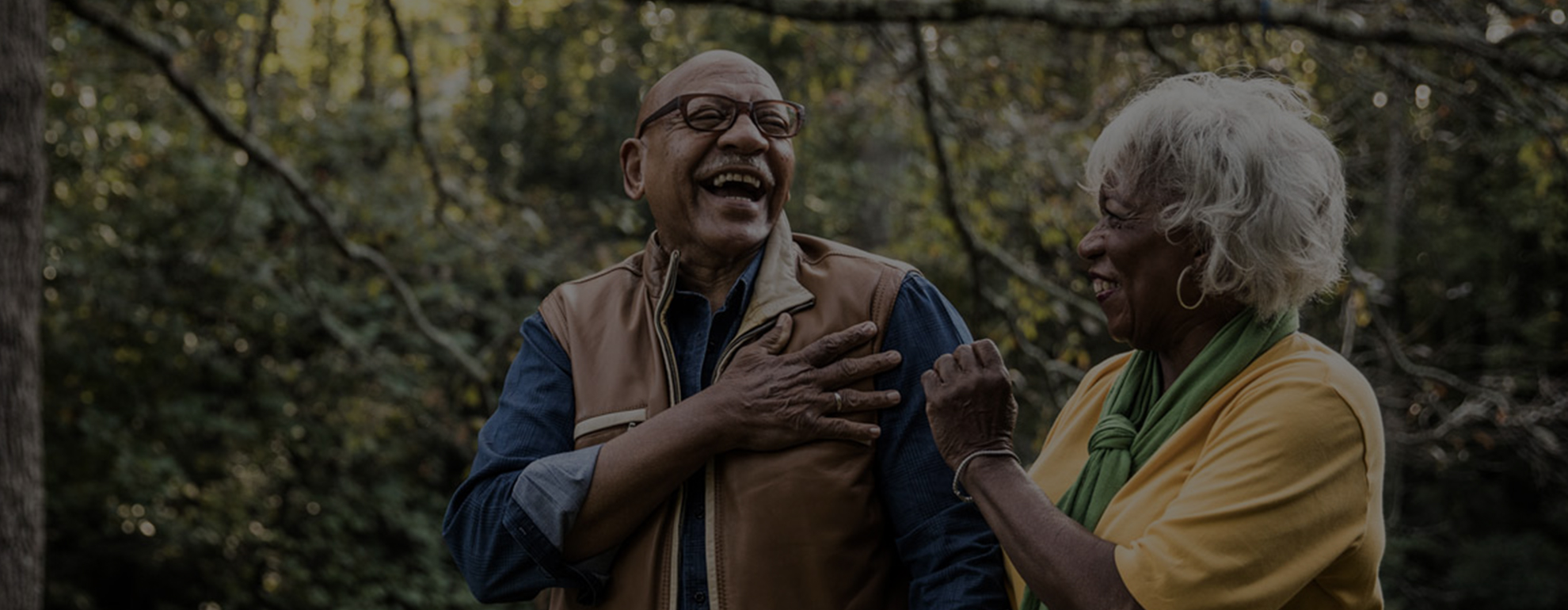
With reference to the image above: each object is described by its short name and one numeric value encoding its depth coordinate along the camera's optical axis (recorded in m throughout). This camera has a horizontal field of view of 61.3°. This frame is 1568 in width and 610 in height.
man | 1.93
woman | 1.62
